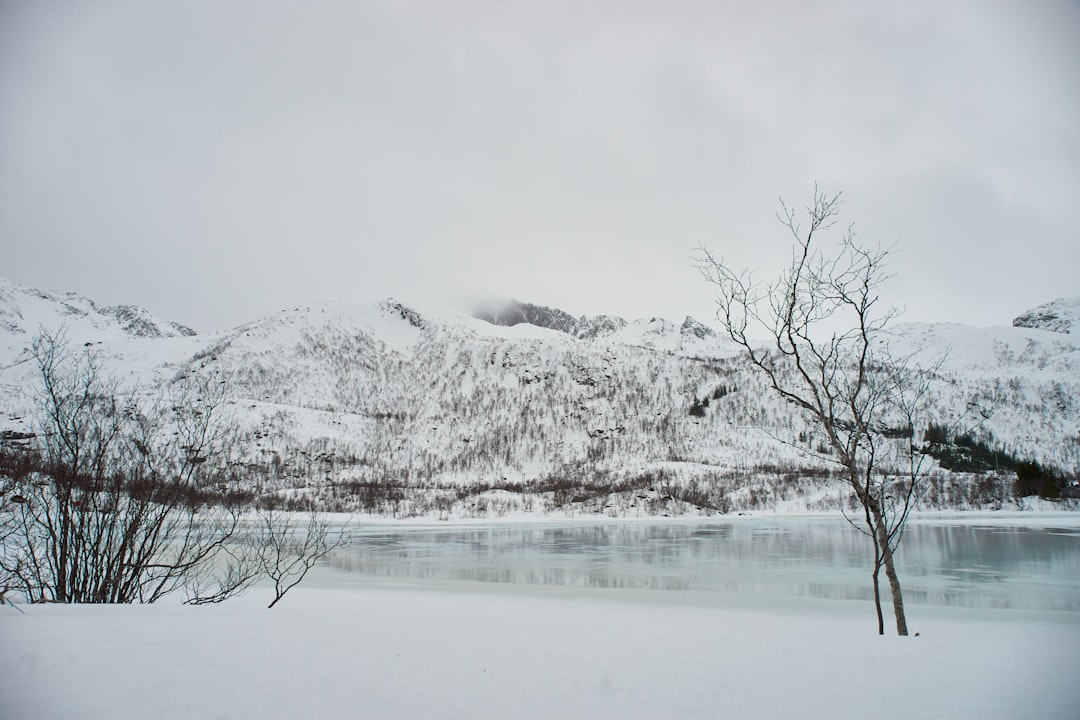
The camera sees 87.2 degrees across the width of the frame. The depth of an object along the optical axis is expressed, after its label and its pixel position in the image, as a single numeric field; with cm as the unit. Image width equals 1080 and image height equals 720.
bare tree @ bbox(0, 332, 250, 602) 1088
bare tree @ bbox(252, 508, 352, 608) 1930
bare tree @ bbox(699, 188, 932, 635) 903
